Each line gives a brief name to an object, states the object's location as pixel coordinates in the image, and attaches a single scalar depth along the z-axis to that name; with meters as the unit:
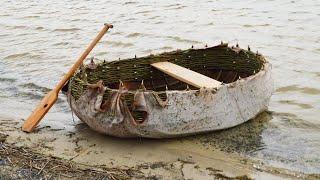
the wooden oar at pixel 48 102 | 5.47
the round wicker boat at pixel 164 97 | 4.82
